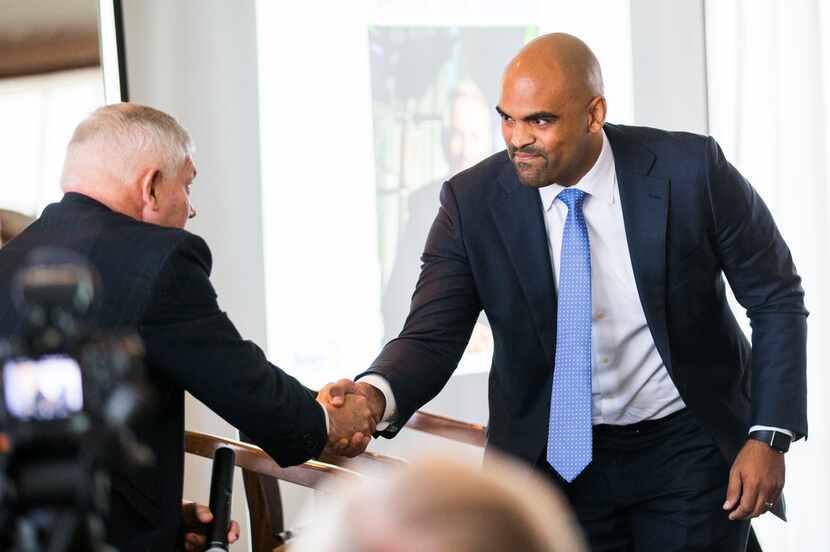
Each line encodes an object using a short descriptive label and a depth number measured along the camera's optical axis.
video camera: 2.36
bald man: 5.26
